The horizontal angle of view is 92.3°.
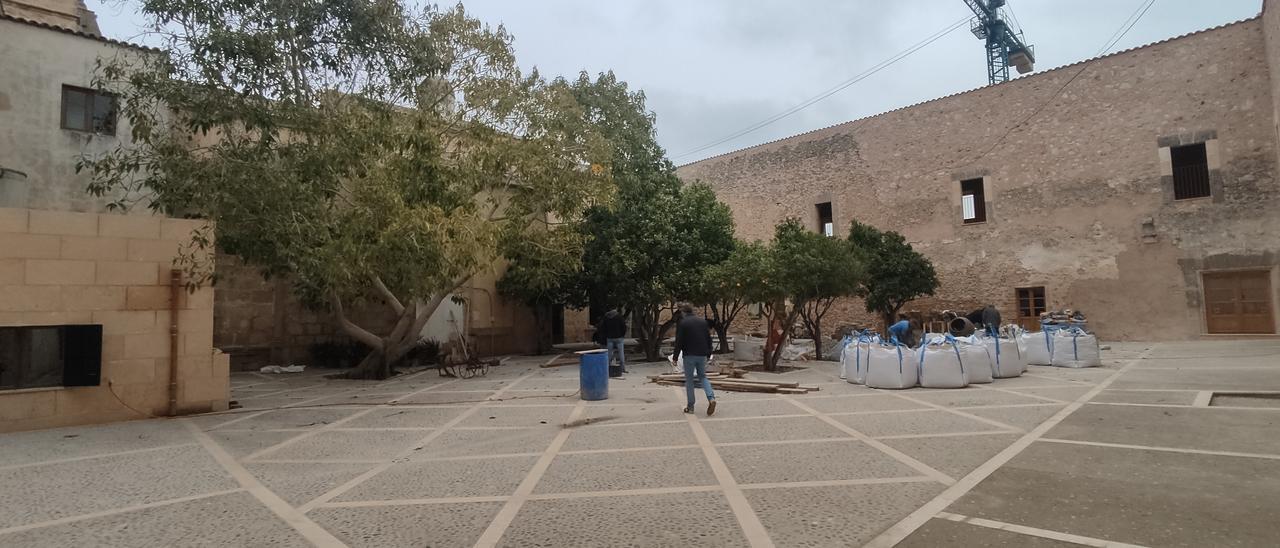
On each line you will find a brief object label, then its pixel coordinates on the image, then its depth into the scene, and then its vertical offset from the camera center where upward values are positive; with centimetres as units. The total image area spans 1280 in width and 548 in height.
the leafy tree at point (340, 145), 861 +269
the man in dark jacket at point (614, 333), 1345 -60
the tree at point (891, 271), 1820 +85
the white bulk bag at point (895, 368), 986 -111
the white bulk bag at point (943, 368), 970 -111
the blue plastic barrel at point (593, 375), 955 -107
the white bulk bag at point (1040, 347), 1235 -103
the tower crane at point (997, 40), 3397 +1456
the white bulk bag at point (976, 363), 1009 -107
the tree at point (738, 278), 1340 +56
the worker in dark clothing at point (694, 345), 784 -53
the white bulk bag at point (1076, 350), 1195 -108
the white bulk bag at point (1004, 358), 1068 -106
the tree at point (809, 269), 1329 +70
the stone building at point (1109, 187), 1591 +329
